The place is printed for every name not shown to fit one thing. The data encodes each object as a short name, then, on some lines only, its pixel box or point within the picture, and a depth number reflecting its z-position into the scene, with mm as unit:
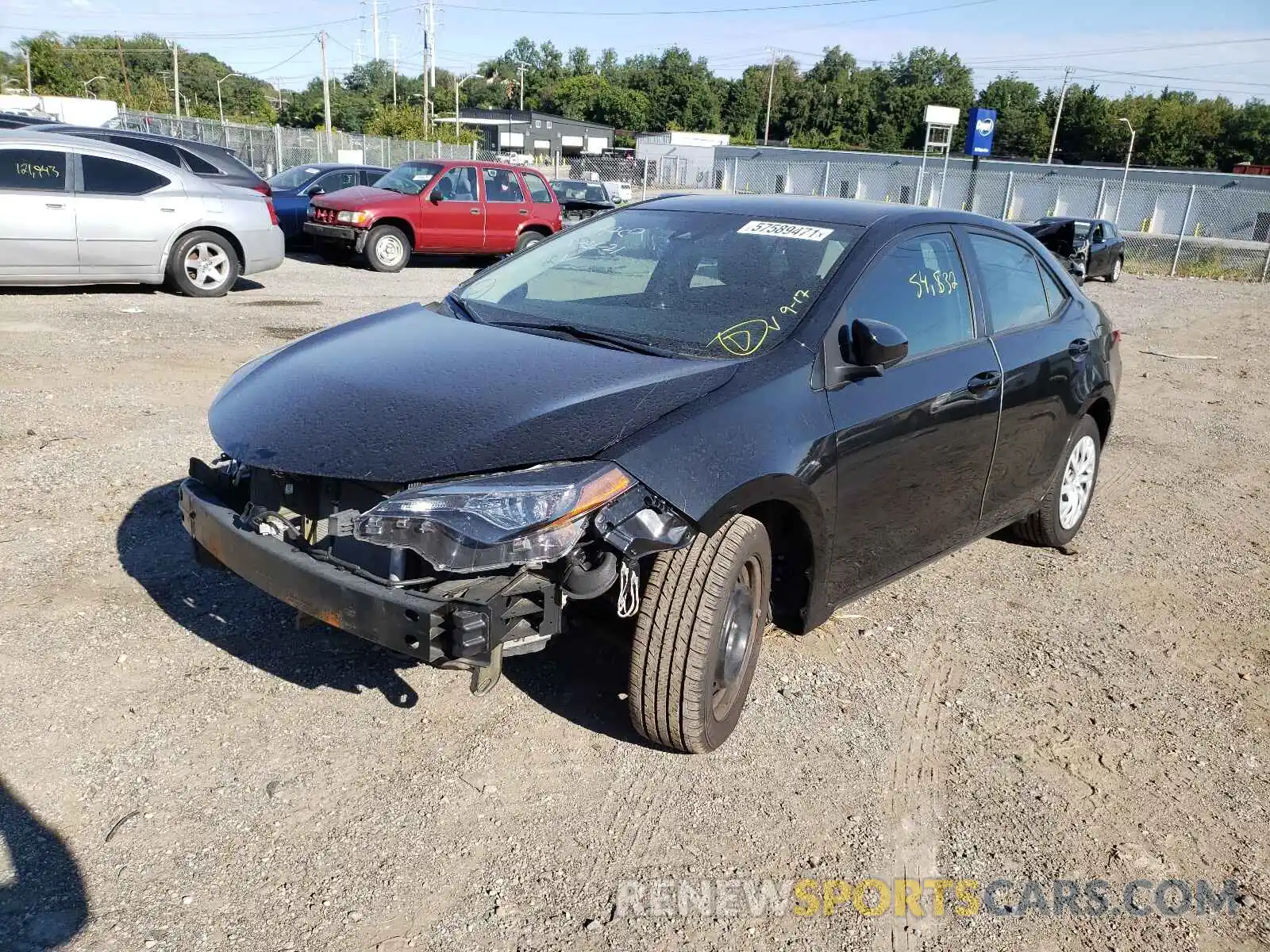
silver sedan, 9742
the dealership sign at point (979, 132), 37438
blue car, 16719
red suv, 15227
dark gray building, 76056
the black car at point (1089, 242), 20641
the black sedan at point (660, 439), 2723
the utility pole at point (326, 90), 47975
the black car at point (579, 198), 20016
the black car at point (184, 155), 12922
